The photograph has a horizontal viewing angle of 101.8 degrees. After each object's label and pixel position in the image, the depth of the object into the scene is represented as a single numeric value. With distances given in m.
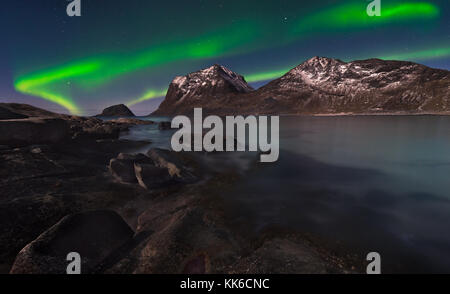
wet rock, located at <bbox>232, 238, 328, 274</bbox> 5.18
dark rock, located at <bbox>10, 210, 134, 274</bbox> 5.07
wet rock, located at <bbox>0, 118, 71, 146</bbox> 14.51
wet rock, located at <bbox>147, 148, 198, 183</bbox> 13.19
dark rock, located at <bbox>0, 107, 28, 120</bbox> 17.69
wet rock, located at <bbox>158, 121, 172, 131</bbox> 59.62
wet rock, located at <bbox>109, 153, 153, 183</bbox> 12.62
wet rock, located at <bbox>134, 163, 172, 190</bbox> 11.71
